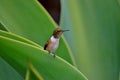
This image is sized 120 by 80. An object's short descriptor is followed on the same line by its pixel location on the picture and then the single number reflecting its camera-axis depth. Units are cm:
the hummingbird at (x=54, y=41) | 360
